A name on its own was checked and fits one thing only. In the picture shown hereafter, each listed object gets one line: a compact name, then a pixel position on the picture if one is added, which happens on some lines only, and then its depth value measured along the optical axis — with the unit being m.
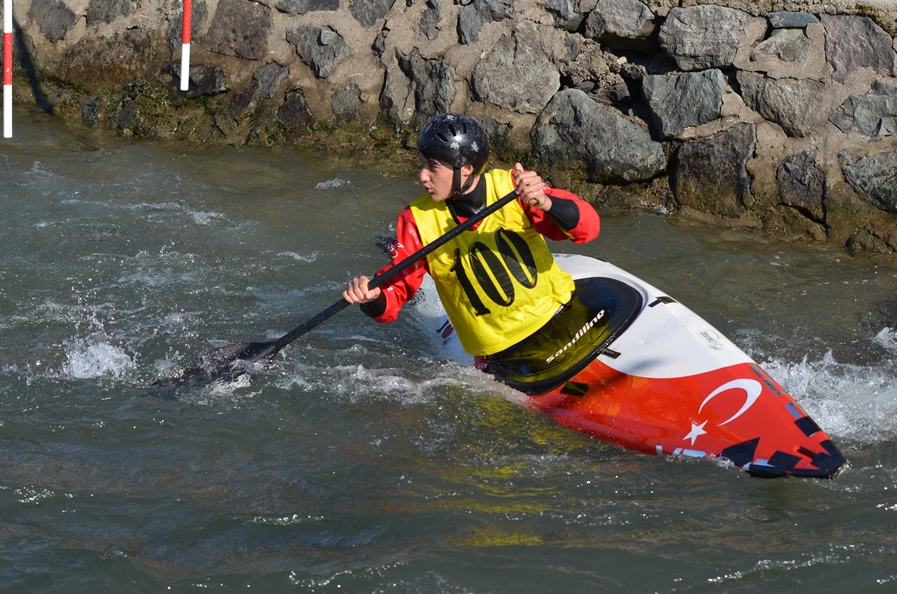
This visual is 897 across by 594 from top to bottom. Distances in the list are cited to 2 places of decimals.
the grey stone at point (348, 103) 15.52
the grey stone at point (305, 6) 15.87
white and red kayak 7.15
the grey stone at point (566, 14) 14.19
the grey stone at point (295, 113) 15.66
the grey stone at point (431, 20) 15.16
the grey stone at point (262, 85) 15.90
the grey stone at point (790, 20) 12.76
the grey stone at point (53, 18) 17.02
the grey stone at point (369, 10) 15.59
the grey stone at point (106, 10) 16.78
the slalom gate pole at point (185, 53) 14.73
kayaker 7.56
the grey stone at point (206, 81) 16.06
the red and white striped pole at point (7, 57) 13.37
